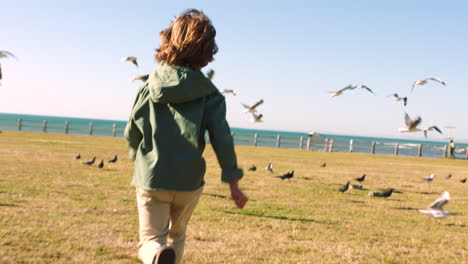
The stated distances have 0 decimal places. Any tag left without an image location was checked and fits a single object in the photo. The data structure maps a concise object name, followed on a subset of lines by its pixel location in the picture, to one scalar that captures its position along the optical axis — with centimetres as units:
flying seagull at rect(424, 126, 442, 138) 1193
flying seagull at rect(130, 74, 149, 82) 572
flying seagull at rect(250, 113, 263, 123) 1224
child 280
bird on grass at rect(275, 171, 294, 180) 1153
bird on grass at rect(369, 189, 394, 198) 948
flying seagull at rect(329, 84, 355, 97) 1115
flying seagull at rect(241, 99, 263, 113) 1133
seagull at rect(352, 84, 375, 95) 1084
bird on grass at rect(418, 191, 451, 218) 580
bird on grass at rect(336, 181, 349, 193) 1016
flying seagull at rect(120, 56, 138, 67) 1039
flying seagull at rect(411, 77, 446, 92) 1027
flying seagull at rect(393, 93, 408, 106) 1193
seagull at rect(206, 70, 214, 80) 725
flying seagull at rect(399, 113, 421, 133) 1074
